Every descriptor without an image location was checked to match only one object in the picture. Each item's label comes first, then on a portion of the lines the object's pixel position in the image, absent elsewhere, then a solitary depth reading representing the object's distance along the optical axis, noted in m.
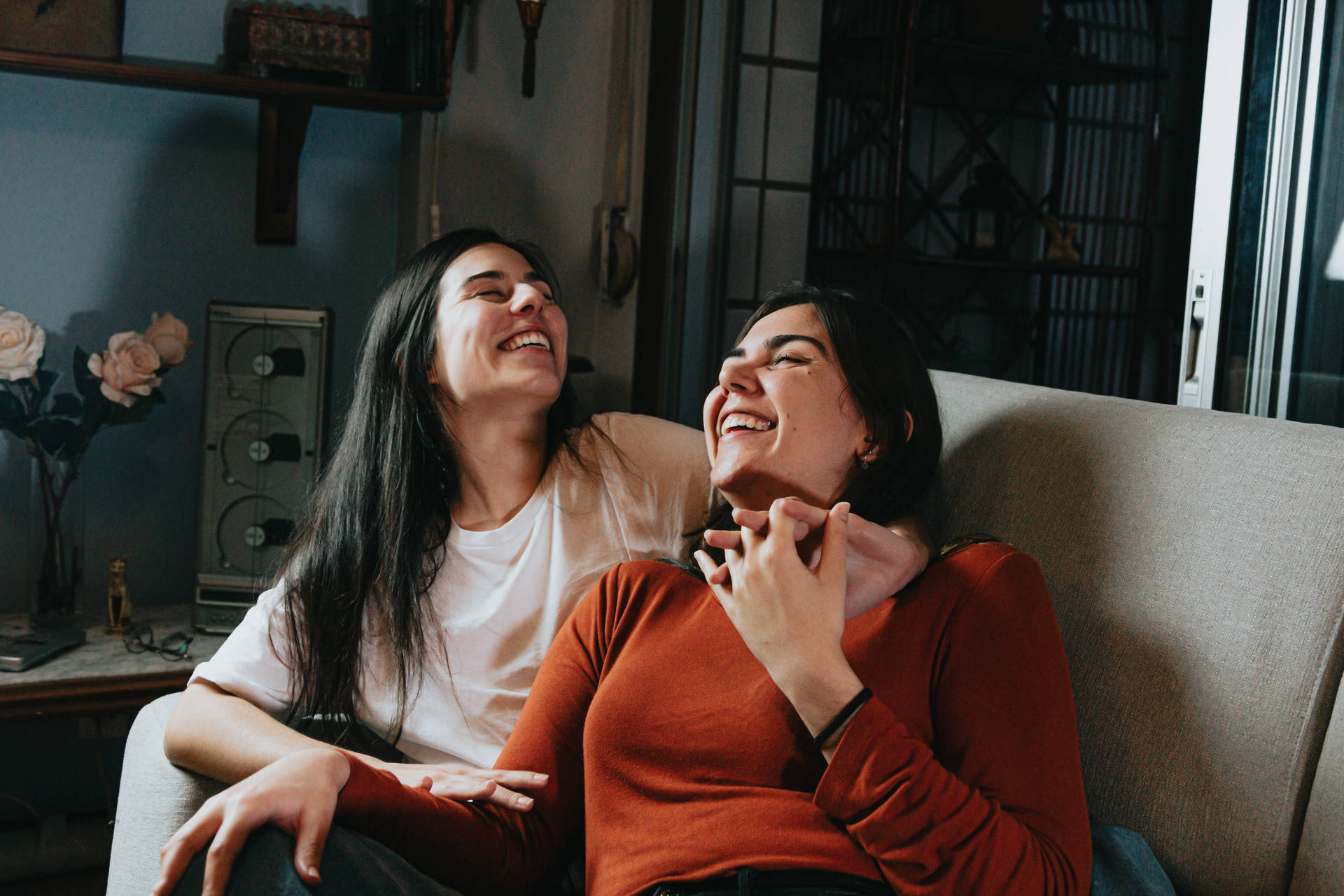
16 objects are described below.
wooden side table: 1.89
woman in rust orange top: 0.95
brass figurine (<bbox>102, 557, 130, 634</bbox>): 2.14
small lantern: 3.28
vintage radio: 2.10
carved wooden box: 2.14
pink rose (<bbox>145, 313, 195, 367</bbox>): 2.10
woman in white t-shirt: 1.47
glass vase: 2.06
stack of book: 2.23
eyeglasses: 2.04
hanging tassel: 2.39
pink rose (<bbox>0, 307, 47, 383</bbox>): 1.96
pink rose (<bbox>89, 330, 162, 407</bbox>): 2.04
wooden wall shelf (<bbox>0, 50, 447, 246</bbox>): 2.03
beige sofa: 0.99
